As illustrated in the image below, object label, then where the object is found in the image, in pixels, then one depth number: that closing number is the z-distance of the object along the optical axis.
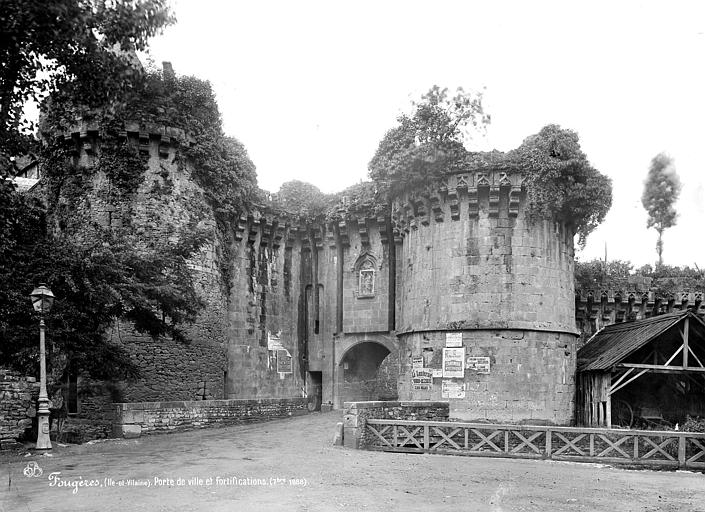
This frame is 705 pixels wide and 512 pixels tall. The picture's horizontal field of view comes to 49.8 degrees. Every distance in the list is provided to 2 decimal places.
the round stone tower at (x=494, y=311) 23.47
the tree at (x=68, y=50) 14.46
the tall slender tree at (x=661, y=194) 62.34
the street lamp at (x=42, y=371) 15.06
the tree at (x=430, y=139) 24.89
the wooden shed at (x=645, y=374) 23.03
